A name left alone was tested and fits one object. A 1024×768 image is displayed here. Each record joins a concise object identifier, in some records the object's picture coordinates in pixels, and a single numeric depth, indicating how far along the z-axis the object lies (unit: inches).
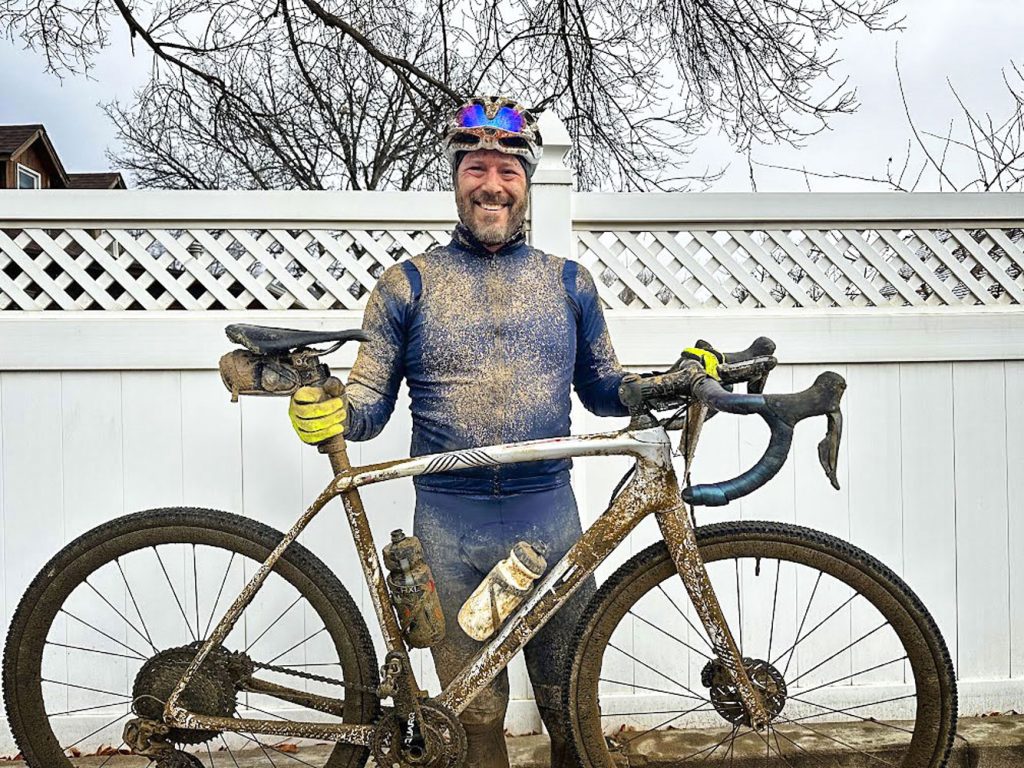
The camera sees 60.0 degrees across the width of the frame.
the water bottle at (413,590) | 75.2
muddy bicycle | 73.9
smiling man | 80.2
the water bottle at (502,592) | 74.6
